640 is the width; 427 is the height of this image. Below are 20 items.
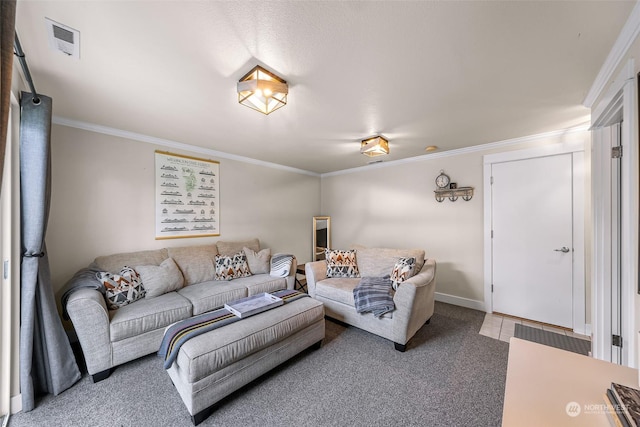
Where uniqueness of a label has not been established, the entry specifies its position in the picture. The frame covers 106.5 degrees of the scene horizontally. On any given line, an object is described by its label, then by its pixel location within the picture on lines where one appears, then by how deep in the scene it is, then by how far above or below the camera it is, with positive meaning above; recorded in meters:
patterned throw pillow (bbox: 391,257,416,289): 2.69 -0.65
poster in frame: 3.09 +0.24
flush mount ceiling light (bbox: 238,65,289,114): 1.60 +0.88
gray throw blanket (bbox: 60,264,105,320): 2.06 -0.64
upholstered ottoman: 1.55 -1.03
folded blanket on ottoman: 1.68 -0.87
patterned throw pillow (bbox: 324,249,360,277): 3.31 -0.71
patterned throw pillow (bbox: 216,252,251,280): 3.18 -0.74
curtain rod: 1.32 +0.90
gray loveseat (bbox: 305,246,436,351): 2.34 -0.90
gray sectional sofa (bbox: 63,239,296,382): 1.89 -0.88
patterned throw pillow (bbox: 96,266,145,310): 2.21 -0.72
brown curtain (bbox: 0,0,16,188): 0.70 +0.47
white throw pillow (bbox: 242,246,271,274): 3.49 -0.70
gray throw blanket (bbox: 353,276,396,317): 2.43 -0.89
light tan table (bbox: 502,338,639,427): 0.72 -0.61
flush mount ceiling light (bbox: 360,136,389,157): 2.91 +0.84
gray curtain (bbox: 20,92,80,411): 1.65 -0.47
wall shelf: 3.42 +0.30
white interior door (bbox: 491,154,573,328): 2.80 -0.30
